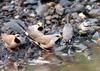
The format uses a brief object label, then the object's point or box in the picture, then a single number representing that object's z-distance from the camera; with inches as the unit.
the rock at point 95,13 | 609.0
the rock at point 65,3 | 659.4
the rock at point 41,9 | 640.4
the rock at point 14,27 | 580.7
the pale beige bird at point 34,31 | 543.7
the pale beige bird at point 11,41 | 529.0
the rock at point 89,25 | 576.7
